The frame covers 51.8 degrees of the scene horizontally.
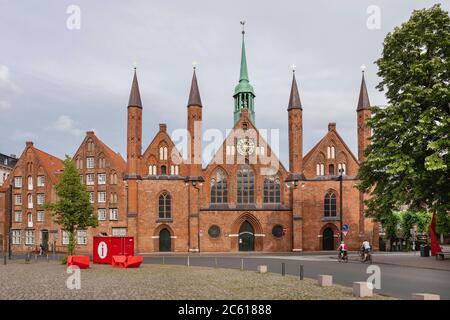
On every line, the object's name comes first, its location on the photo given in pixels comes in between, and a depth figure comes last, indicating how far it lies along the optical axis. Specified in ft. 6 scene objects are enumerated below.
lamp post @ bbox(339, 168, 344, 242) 155.18
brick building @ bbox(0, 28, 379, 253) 163.94
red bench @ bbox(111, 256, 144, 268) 92.90
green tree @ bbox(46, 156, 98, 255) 117.08
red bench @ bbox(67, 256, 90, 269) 88.38
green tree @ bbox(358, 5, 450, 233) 85.92
